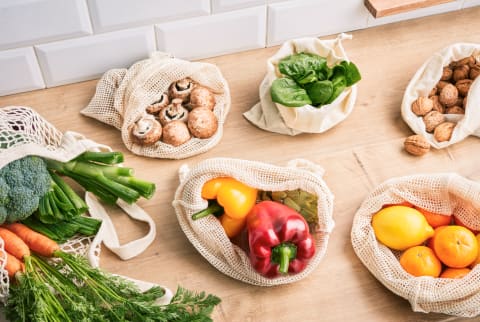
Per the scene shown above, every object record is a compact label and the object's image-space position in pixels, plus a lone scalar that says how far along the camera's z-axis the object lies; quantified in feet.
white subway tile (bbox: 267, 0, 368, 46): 5.03
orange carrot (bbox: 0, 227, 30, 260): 3.87
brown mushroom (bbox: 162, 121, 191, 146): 4.48
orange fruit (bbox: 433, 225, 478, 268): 3.87
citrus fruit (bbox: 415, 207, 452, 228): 4.12
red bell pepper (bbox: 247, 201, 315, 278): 3.80
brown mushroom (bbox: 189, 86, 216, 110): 4.59
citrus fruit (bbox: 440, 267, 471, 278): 3.88
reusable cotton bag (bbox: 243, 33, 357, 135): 4.53
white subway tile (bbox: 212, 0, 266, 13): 4.83
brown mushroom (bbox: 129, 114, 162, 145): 4.46
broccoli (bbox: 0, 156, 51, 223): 3.86
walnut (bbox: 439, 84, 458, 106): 4.73
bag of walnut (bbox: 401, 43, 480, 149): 4.59
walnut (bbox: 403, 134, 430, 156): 4.56
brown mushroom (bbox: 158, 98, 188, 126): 4.58
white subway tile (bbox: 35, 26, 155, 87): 4.71
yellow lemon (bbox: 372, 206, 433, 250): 3.98
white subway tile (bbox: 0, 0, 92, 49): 4.40
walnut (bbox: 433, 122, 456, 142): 4.59
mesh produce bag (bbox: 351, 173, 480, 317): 3.77
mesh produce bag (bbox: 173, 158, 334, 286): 3.97
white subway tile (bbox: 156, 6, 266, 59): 4.88
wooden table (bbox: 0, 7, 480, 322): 3.95
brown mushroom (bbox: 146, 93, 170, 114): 4.59
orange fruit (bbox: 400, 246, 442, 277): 3.90
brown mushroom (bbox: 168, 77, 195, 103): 4.64
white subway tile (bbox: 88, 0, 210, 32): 4.58
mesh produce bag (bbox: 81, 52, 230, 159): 4.53
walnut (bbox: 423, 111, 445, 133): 4.65
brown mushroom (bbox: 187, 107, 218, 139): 4.50
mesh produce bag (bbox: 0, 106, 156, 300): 3.90
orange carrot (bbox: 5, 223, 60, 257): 3.93
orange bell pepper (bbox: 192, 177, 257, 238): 3.99
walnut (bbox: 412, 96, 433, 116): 4.67
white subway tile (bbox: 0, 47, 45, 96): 4.62
